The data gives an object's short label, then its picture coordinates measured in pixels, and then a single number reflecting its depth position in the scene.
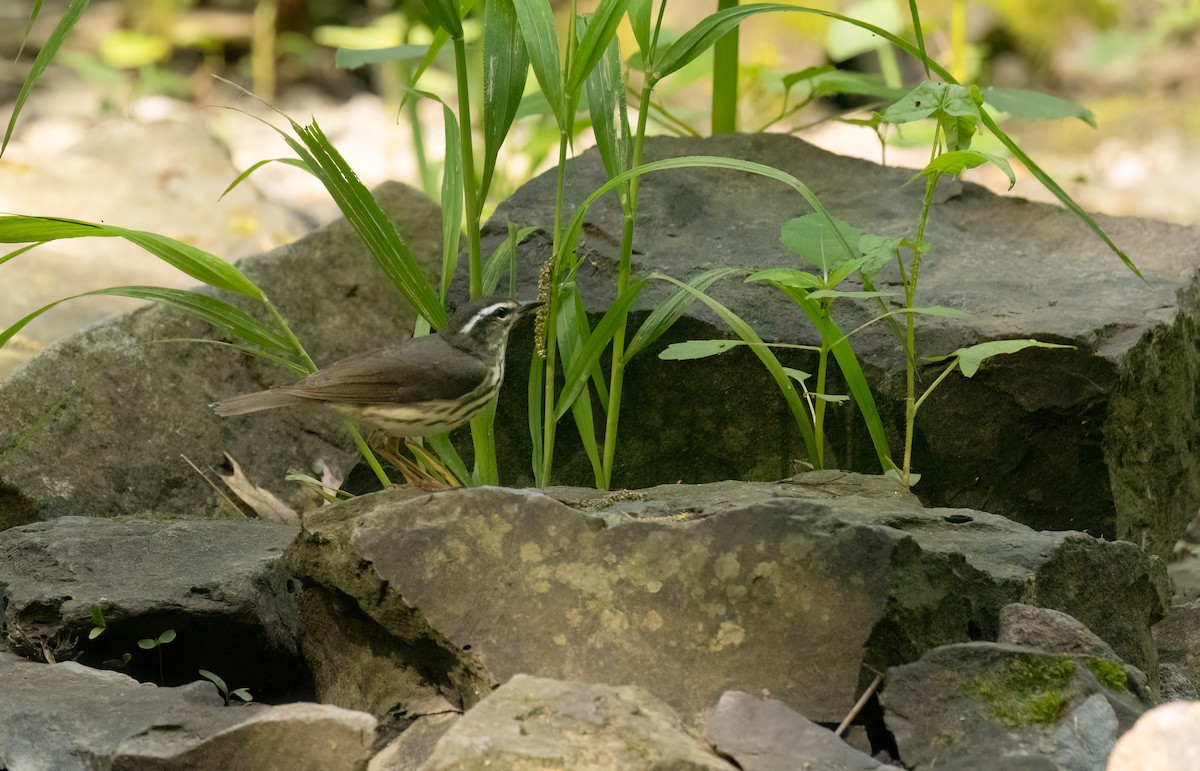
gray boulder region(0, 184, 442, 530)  8.95
